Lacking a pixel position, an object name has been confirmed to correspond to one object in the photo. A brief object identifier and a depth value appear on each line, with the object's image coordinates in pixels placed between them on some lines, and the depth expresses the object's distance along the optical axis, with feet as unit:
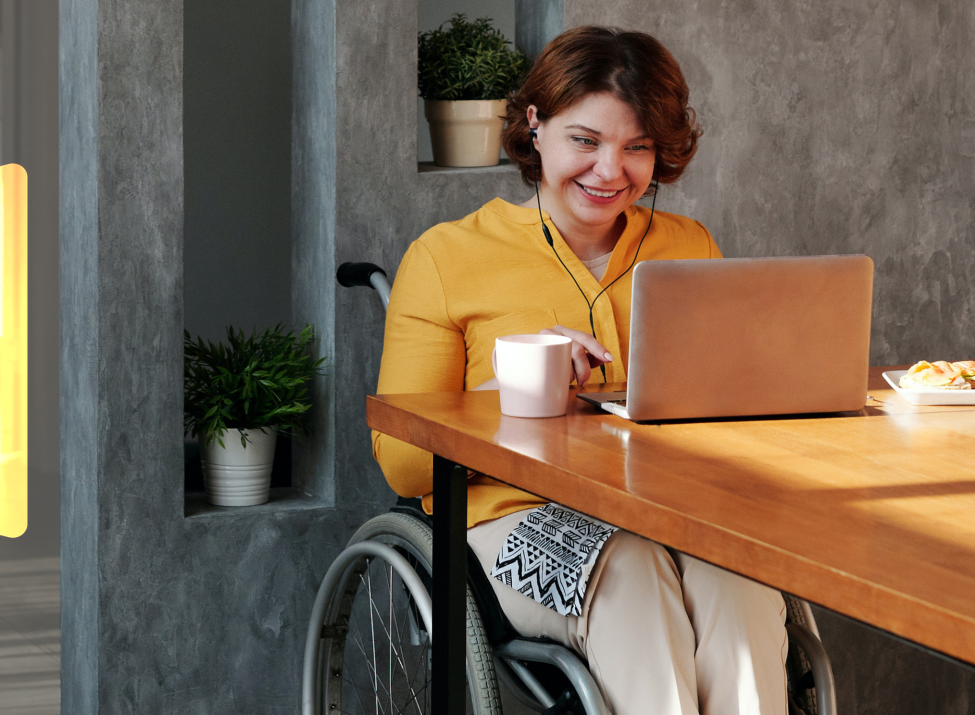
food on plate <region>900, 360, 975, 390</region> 11.66
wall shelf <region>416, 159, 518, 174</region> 14.09
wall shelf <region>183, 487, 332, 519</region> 13.69
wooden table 8.50
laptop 11.03
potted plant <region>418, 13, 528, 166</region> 14.02
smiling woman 11.69
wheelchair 11.56
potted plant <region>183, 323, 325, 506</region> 13.62
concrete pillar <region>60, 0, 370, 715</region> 13.26
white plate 11.59
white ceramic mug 11.17
